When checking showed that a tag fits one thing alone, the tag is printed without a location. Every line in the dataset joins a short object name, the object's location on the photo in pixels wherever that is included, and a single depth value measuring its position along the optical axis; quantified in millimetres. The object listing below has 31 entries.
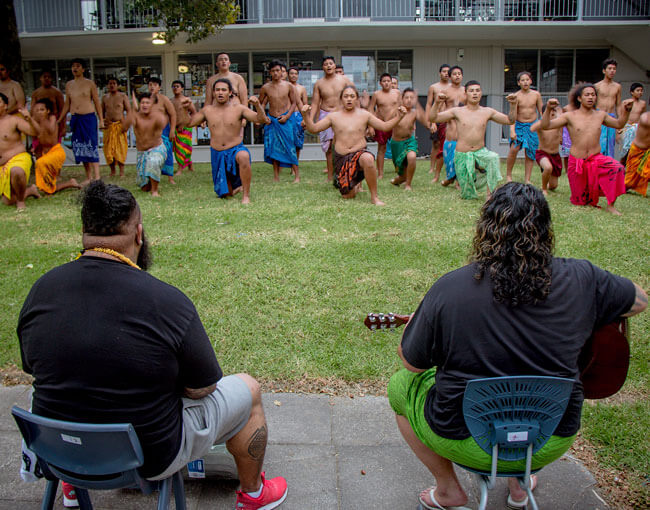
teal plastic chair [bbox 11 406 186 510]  1701
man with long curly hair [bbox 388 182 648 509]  1865
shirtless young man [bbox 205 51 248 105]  9156
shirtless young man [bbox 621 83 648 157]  10266
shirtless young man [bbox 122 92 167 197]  8852
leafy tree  9254
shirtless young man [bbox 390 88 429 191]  8938
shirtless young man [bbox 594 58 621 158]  9680
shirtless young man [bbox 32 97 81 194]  8695
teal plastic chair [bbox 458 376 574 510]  1787
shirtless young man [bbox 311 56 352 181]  9400
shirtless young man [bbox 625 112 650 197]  8438
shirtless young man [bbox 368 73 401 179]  9906
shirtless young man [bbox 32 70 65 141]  10180
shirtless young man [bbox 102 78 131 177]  10562
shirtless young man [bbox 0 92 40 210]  7742
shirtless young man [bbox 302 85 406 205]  7609
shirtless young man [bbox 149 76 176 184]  9352
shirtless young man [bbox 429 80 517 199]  8023
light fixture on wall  10353
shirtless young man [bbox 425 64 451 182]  10008
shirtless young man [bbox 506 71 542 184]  9219
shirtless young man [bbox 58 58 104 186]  9945
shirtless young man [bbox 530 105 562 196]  8391
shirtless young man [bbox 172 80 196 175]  10977
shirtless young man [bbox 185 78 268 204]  7945
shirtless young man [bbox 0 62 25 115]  9328
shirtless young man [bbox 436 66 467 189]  8930
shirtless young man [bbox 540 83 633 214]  7418
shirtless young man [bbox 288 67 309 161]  9945
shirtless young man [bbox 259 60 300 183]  9711
